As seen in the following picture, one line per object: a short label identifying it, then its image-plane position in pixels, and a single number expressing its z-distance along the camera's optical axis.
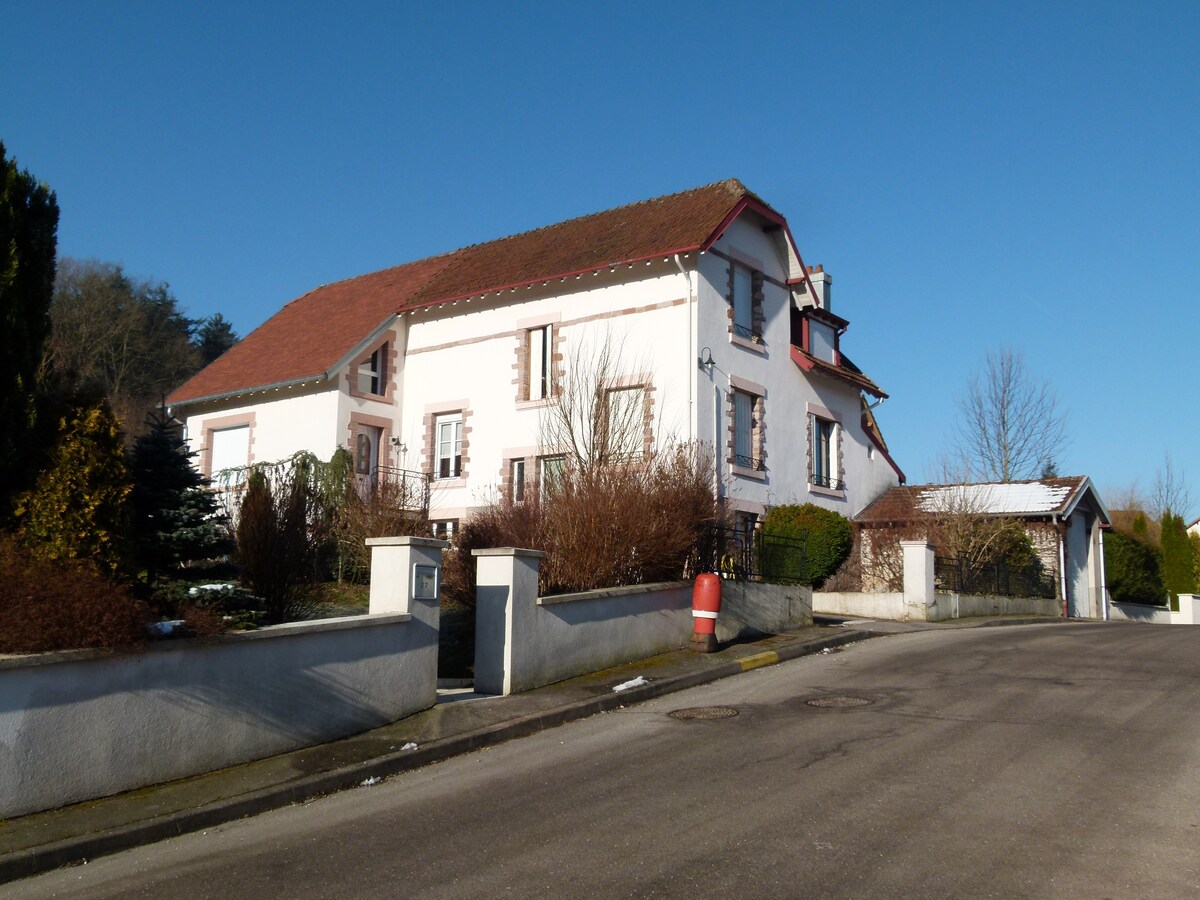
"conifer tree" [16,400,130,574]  8.25
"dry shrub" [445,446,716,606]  14.27
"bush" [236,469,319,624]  11.59
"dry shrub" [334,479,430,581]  18.17
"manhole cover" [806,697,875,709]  10.84
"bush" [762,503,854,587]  23.56
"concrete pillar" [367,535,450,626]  10.24
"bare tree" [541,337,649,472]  17.81
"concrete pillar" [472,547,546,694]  11.28
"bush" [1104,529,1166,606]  33.44
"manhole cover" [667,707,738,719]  10.59
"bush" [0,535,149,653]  7.16
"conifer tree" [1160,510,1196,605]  40.78
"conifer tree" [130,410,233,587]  10.02
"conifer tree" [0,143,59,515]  8.43
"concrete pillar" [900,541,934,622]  21.91
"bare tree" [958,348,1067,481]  42.19
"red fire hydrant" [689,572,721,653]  14.32
